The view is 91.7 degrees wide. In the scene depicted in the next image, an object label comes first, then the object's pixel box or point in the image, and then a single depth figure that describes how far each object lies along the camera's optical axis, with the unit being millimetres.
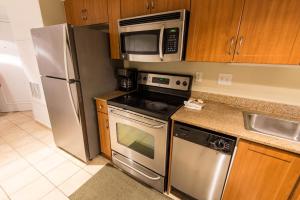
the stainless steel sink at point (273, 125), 1286
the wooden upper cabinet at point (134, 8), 1436
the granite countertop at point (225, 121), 944
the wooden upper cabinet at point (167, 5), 1261
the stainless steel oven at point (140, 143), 1396
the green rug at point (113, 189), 1562
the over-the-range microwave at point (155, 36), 1251
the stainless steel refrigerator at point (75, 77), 1559
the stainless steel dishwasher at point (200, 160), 1129
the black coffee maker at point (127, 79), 1945
